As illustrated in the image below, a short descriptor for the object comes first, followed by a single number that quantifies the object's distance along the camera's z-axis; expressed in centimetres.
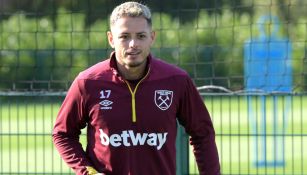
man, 1138
